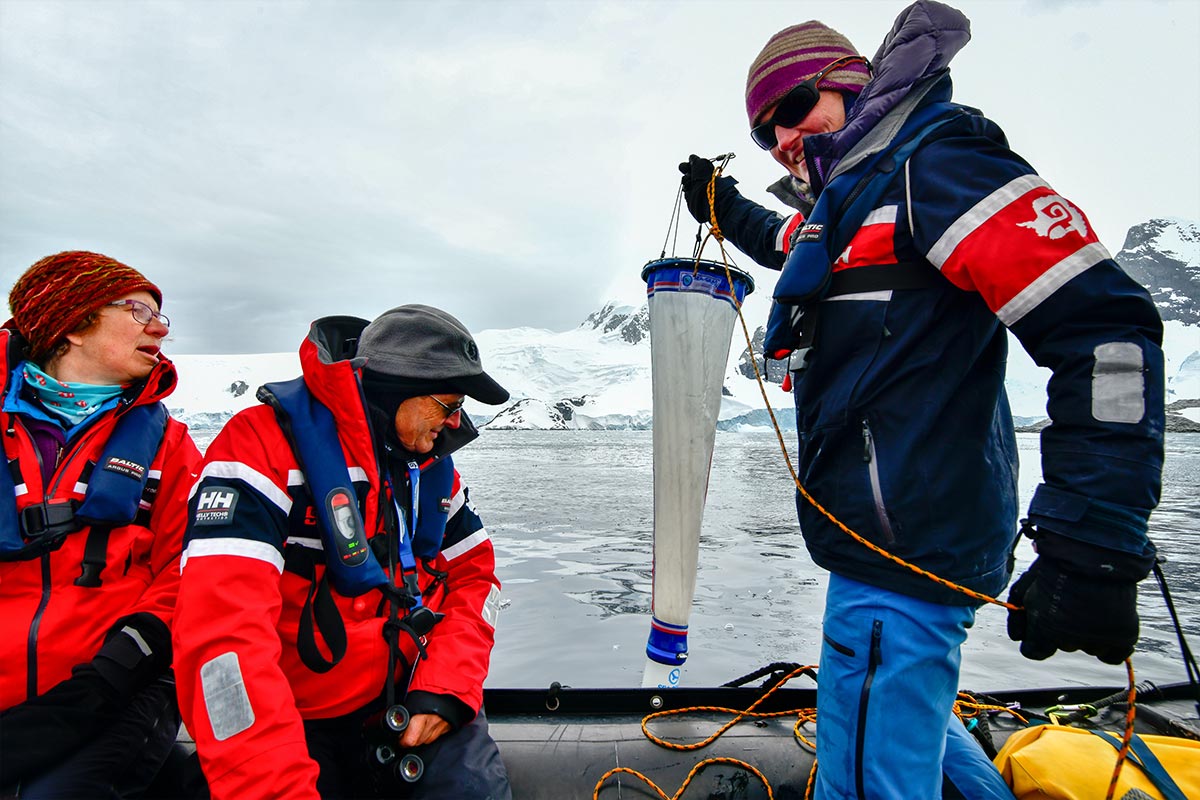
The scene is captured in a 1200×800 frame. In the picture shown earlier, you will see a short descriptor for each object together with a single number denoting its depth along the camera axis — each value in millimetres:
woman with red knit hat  1729
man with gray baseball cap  1497
